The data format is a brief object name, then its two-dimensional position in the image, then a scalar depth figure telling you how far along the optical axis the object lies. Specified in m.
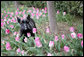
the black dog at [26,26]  3.31
